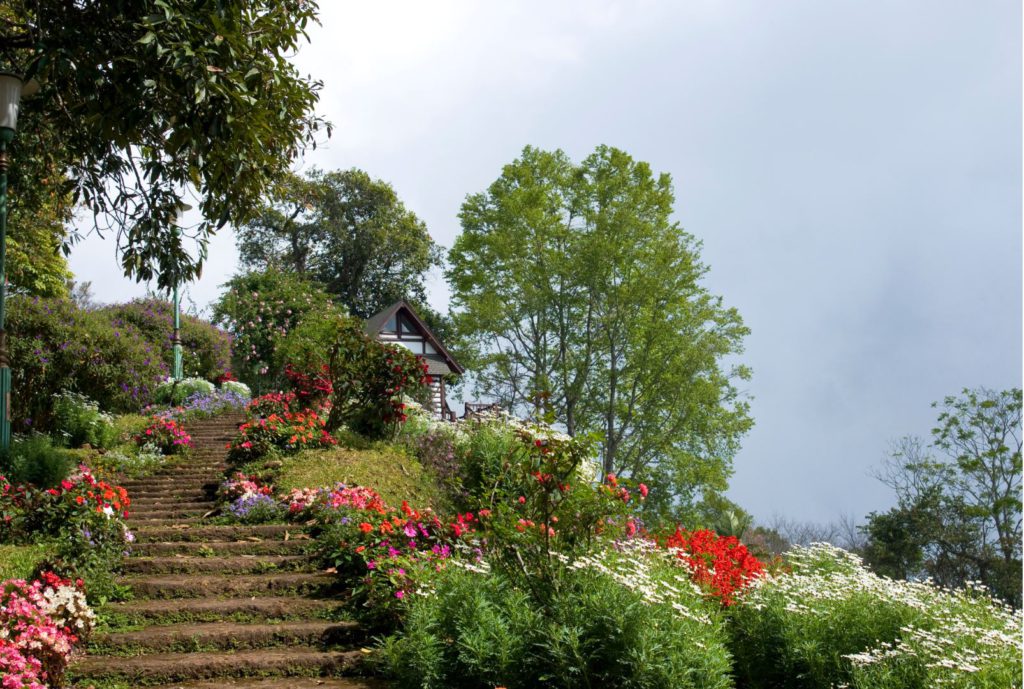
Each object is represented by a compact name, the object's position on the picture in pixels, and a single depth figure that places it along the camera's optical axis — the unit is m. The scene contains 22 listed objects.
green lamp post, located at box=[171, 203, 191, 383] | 18.85
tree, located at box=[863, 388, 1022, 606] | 17.11
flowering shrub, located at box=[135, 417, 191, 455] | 13.11
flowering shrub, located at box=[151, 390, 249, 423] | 15.72
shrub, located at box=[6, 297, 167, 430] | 13.80
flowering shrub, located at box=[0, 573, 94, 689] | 5.08
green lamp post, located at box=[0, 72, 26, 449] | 9.01
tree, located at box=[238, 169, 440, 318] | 34.78
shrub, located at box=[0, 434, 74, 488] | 9.43
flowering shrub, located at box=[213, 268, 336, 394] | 26.67
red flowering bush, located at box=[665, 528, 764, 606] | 7.38
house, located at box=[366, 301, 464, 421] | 28.45
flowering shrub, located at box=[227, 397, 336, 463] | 11.11
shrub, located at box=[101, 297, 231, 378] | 20.62
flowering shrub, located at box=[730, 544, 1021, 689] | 5.16
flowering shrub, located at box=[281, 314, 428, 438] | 12.15
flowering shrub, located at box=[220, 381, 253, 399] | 19.56
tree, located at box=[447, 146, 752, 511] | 21.08
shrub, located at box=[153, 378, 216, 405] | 17.44
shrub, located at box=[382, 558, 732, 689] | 4.77
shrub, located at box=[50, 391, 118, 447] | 13.02
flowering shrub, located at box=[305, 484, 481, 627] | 6.22
